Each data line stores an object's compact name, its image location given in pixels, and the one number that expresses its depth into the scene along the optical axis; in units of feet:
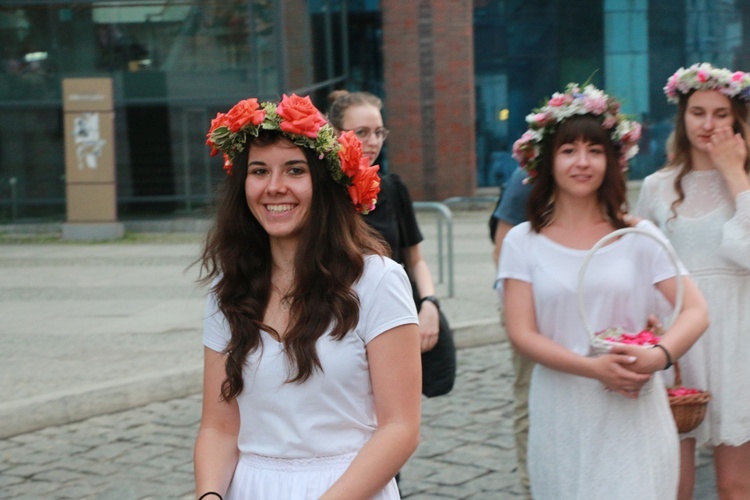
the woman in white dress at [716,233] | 15.74
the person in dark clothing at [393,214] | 16.22
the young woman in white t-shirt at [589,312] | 12.79
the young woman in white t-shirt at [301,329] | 9.37
